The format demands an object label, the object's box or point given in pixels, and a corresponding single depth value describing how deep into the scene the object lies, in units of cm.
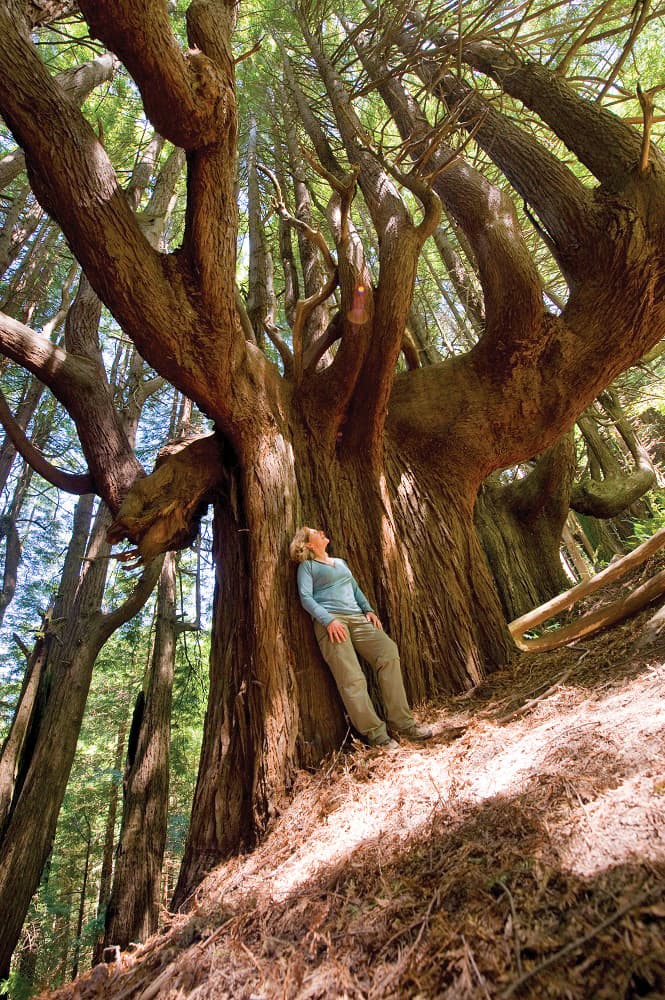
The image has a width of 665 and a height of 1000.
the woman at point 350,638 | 303
